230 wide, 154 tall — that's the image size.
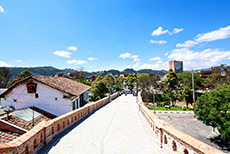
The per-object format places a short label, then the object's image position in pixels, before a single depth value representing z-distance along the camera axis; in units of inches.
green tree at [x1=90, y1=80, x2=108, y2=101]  1229.1
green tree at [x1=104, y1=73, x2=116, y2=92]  2272.9
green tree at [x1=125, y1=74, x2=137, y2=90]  2342.5
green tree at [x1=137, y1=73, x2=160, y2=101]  1467.8
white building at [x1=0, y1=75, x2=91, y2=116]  544.9
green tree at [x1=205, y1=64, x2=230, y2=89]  1376.5
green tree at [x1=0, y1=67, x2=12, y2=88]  1843.0
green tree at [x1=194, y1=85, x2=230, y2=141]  522.6
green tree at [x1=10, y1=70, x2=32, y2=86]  1827.6
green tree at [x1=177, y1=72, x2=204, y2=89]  1668.3
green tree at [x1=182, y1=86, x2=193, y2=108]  1310.3
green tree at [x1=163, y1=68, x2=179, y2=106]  1572.1
